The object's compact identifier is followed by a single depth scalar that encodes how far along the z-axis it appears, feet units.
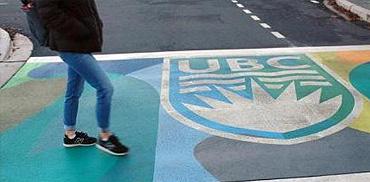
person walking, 12.71
